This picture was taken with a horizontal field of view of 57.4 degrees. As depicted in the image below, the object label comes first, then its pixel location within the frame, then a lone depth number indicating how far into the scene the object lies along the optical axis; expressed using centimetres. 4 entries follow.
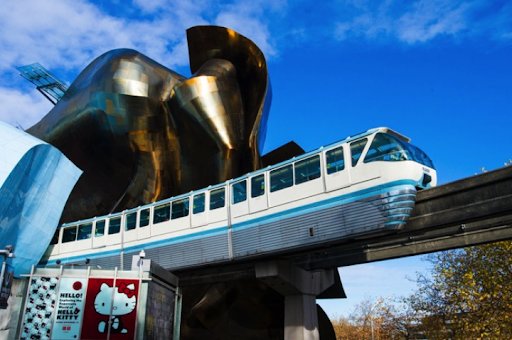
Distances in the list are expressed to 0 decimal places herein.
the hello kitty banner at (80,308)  1286
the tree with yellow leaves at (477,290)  1977
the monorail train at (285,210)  1318
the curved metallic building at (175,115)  2623
